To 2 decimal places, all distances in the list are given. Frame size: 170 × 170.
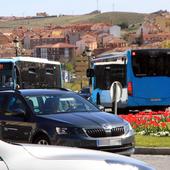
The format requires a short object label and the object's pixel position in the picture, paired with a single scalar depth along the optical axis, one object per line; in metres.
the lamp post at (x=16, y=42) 37.91
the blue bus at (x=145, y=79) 29.27
